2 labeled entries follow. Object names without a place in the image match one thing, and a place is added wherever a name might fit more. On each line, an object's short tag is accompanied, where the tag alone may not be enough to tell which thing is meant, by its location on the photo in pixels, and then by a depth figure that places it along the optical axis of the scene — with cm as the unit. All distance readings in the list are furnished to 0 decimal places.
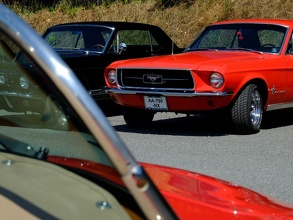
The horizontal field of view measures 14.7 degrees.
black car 1834
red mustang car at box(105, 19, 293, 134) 1432
